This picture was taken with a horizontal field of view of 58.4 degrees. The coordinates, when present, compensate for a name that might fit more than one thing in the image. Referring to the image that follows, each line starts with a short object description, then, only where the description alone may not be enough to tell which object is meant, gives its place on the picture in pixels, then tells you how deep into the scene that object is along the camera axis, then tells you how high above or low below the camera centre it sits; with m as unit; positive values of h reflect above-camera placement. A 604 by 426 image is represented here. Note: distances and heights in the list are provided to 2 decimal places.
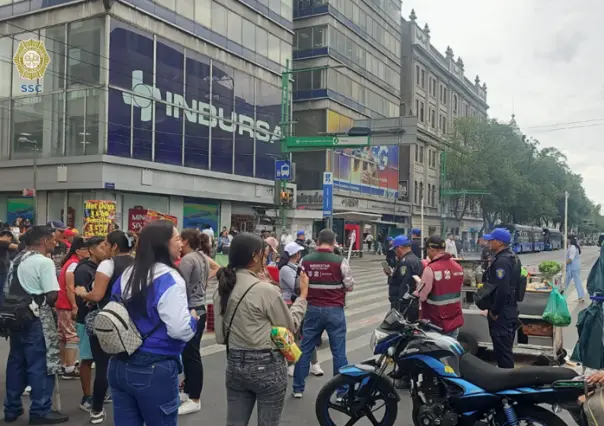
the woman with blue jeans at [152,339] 3.08 -0.66
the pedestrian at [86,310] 5.45 -0.89
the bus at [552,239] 60.25 -1.09
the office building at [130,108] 23.88 +5.63
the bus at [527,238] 46.60 -0.87
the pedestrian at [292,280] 7.00 -0.70
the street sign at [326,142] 22.05 +3.54
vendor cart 7.32 -1.43
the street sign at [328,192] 25.84 +1.69
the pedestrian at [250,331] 3.42 -0.68
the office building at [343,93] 40.44 +10.67
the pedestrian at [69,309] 5.95 -1.01
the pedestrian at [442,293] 5.92 -0.71
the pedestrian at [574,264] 14.86 -0.95
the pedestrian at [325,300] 5.84 -0.81
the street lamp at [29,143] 22.46 +3.68
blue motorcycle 4.08 -1.29
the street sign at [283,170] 22.98 +2.37
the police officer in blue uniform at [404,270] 7.55 -0.61
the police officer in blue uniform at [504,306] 6.00 -0.86
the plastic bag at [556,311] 6.93 -1.06
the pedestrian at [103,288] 4.55 -0.56
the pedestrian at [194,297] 5.45 -0.76
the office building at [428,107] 55.72 +13.46
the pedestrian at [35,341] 5.00 -1.13
